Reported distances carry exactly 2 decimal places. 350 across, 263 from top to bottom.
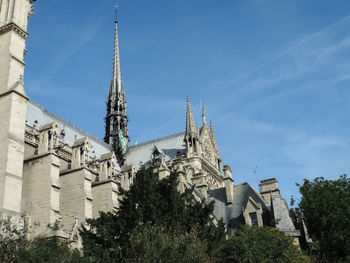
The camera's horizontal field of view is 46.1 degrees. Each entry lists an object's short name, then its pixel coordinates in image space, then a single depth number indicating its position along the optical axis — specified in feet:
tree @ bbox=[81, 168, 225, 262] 62.23
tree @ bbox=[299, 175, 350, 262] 100.37
